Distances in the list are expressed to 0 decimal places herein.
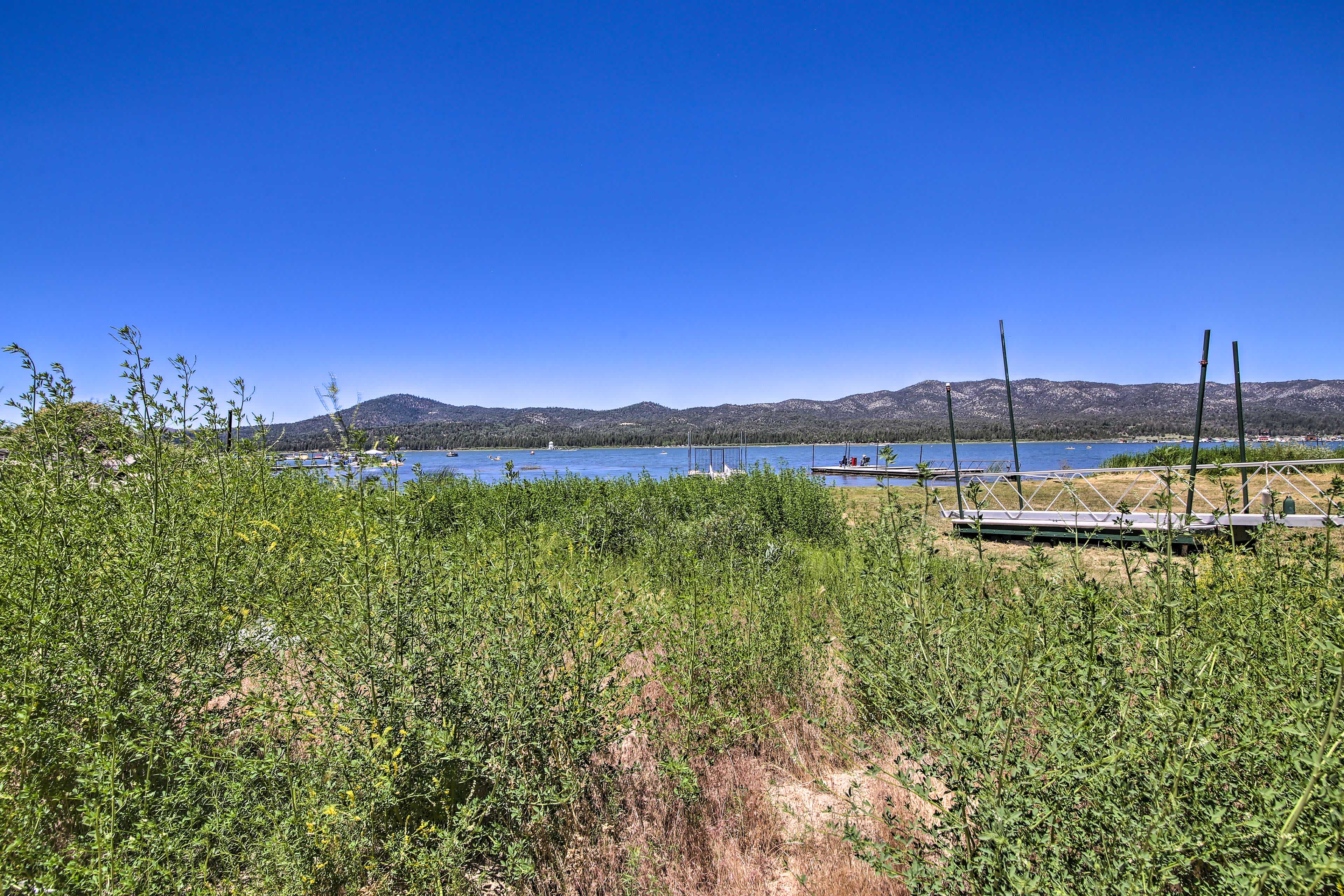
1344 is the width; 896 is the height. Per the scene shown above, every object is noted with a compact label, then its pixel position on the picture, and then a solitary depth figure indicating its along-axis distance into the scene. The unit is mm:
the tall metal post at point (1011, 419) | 15461
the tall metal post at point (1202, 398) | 10414
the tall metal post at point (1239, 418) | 10820
